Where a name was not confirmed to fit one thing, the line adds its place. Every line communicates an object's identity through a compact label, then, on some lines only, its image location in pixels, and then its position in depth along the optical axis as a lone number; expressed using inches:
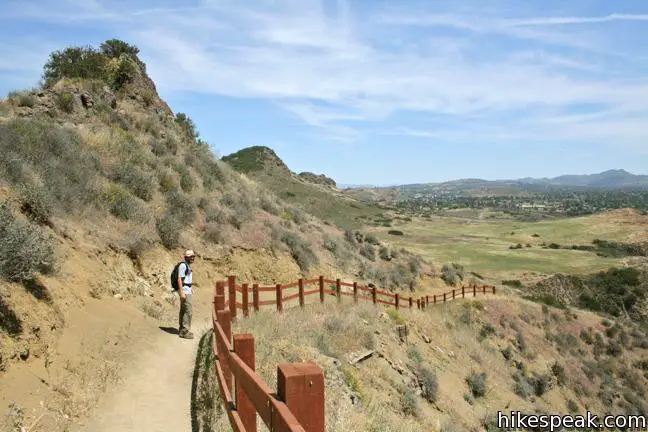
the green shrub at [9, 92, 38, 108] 865.5
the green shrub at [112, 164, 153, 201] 781.9
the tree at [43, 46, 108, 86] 1106.1
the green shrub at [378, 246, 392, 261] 1489.9
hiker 490.4
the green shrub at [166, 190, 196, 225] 829.8
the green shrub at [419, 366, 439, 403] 639.1
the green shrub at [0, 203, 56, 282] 346.6
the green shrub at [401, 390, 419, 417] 522.9
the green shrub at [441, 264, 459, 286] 1573.6
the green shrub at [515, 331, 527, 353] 1125.9
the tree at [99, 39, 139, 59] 1256.2
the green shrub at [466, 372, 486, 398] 747.4
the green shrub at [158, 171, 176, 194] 866.8
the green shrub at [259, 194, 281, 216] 1184.8
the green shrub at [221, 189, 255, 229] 961.5
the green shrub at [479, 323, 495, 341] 1090.7
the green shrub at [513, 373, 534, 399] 863.7
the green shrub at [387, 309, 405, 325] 800.1
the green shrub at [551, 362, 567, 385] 1033.5
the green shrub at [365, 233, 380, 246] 1571.9
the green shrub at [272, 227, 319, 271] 1007.6
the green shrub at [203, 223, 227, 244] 857.7
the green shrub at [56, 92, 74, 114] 904.3
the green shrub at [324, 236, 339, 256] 1190.0
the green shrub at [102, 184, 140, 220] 685.9
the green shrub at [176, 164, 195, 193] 946.1
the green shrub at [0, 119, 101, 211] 563.2
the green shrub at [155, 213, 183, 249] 740.0
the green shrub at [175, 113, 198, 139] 1349.8
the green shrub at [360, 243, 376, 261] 1400.1
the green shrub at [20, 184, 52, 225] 507.5
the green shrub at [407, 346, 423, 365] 712.1
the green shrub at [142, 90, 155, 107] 1200.2
